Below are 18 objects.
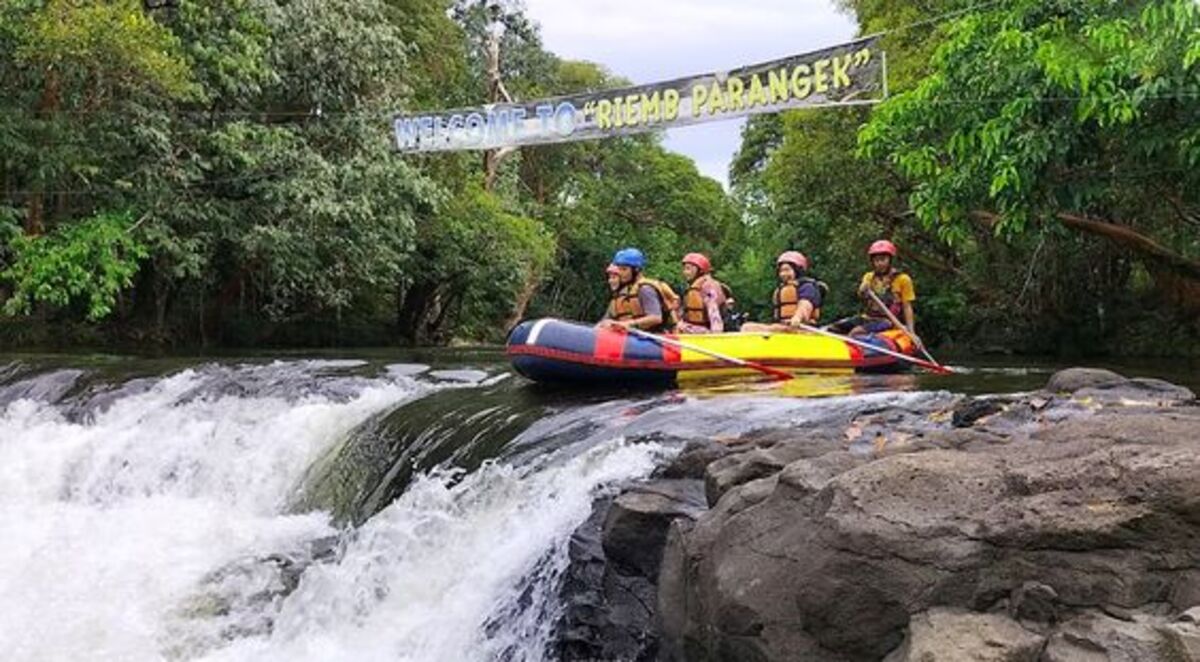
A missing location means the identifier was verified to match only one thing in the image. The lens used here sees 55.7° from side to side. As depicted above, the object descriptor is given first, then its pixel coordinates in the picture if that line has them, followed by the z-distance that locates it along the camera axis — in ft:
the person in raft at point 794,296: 35.45
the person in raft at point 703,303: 36.71
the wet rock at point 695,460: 17.76
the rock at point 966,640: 9.97
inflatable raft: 29.99
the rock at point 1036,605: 10.50
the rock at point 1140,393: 20.15
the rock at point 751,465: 15.56
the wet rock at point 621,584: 15.72
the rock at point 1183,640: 8.82
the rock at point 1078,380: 22.85
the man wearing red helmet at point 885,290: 37.55
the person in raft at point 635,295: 34.09
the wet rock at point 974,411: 19.15
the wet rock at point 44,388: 35.42
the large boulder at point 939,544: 10.62
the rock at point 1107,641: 9.30
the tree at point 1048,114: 29.17
